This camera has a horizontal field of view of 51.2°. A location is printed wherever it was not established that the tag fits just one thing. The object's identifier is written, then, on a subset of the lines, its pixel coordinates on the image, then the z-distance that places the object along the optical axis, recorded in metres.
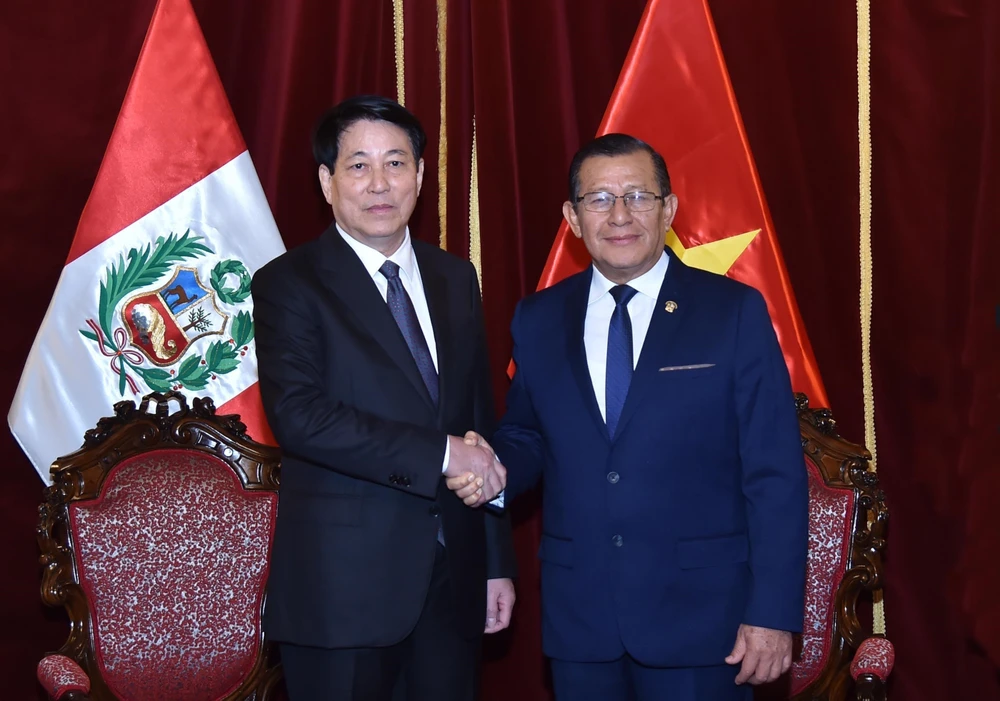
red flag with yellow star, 2.92
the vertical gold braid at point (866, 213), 3.06
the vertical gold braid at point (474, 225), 3.30
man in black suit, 1.97
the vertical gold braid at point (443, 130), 3.31
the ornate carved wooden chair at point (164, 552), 2.51
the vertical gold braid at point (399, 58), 3.28
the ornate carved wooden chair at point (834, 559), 2.57
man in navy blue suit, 1.96
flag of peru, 2.78
